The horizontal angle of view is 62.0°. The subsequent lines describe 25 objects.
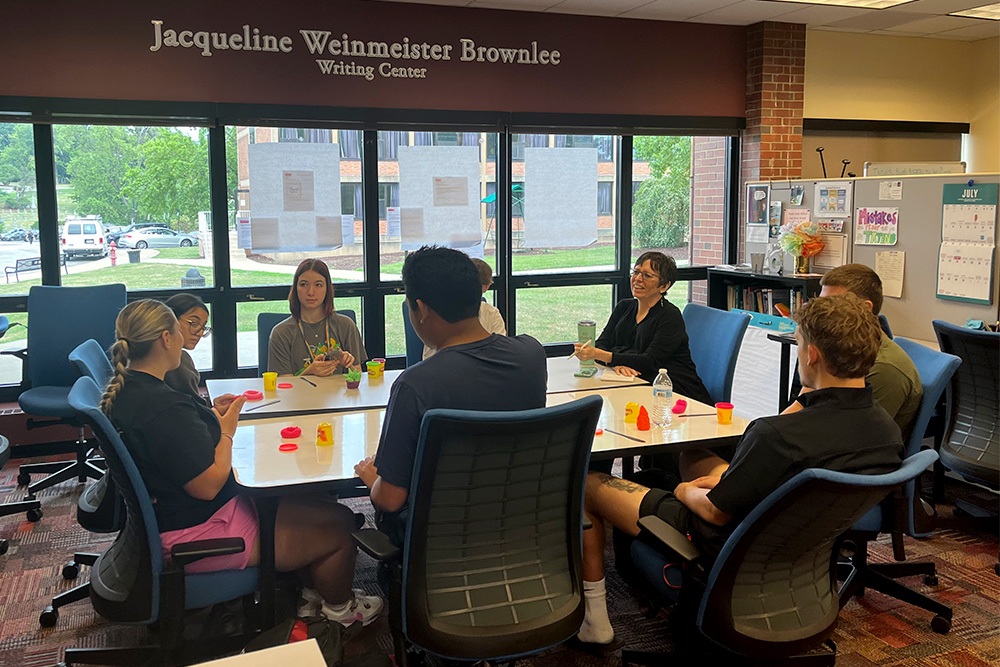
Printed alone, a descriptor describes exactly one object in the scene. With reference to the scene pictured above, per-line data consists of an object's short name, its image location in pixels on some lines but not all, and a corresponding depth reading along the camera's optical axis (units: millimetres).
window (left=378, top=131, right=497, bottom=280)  5680
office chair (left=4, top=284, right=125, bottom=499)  4410
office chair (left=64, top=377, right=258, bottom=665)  2168
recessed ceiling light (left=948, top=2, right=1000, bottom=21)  5971
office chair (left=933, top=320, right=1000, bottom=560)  3408
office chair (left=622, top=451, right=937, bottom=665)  1892
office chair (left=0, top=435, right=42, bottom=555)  3891
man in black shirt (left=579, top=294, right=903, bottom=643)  2043
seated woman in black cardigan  3830
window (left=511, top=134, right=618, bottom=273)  5988
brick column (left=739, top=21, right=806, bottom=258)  6297
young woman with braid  2270
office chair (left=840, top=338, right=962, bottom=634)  2784
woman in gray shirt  3949
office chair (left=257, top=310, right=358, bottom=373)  4176
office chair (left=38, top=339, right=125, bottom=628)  2666
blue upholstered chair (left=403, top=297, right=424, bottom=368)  4398
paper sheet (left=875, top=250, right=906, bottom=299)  4996
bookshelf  5461
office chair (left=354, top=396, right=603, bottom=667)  1890
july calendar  4453
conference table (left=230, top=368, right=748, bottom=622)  2406
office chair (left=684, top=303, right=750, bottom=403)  3852
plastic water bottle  3094
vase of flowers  5500
